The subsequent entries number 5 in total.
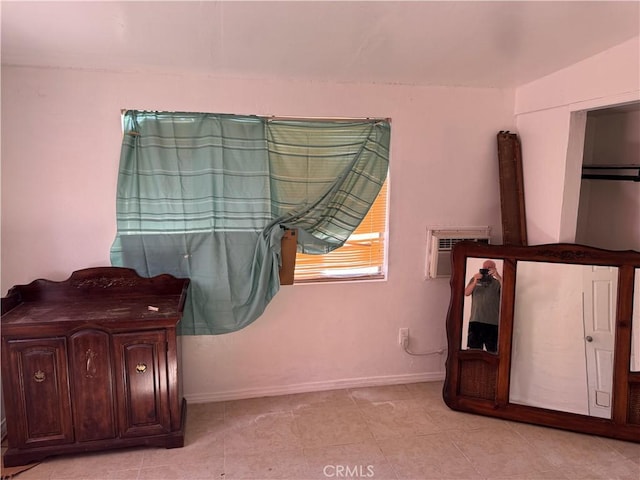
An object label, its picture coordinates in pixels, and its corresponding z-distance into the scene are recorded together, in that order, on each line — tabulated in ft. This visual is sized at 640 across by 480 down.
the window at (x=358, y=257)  10.07
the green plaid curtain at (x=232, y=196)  8.86
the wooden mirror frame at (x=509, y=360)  8.30
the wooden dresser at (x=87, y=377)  7.34
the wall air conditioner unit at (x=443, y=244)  10.30
